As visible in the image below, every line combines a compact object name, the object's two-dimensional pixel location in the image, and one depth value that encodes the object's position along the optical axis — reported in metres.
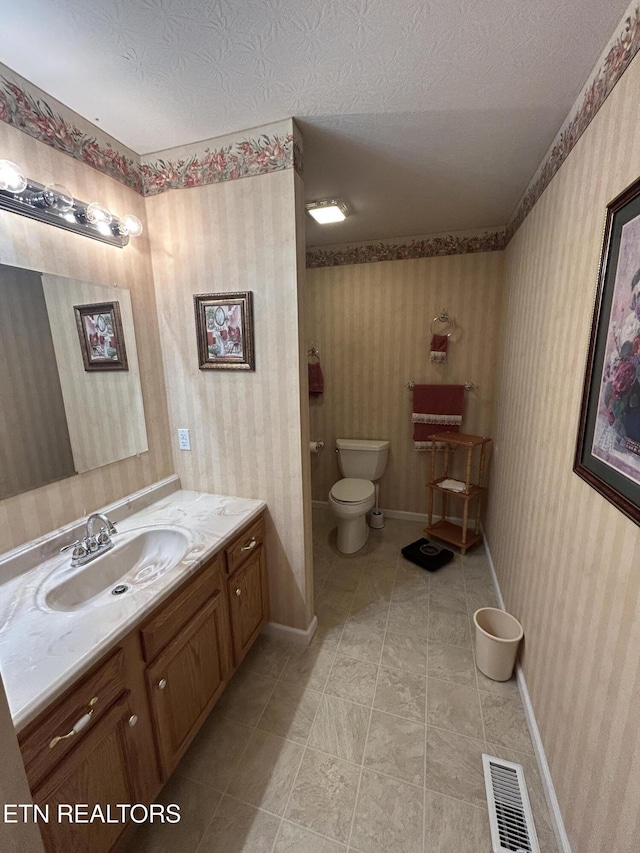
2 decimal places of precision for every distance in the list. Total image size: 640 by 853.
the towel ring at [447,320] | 2.79
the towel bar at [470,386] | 2.82
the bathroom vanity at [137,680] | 0.82
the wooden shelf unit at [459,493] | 2.62
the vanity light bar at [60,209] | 1.09
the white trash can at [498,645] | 1.63
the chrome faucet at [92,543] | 1.26
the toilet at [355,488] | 2.64
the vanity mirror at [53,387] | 1.21
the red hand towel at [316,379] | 3.17
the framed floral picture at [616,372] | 0.86
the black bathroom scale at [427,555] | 2.57
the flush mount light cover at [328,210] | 2.08
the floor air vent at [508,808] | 1.11
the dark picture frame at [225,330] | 1.61
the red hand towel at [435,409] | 2.83
